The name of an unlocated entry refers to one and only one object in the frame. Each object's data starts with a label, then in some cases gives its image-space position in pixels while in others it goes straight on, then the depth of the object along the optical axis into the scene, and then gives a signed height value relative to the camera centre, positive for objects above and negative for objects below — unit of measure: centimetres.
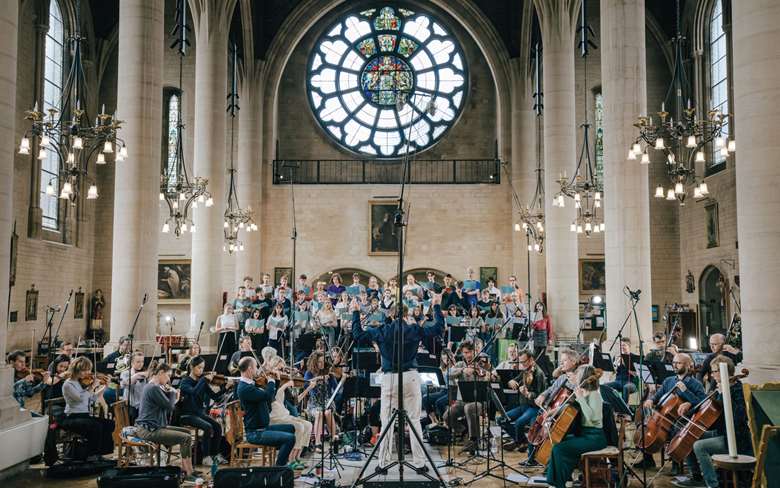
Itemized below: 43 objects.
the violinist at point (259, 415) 753 -130
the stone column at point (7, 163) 714 +137
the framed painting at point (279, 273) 2356 +80
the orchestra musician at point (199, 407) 816 -130
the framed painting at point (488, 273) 2329 +81
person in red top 1495 -67
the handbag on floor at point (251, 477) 624 -161
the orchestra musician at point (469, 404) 910 -142
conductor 784 -84
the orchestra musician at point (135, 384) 854 -107
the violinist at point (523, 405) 905 -143
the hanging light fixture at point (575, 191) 1556 +242
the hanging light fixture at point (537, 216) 1857 +225
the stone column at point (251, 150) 2298 +483
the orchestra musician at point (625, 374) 983 -112
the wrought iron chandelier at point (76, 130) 1062 +264
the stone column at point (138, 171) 1193 +218
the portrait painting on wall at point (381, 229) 2370 +229
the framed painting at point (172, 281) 2330 +51
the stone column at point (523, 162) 2255 +444
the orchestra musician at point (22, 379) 873 -106
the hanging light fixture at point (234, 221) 1909 +210
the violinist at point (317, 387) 895 -125
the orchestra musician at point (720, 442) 667 -139
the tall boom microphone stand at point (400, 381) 543 -67
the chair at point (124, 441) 761 -157
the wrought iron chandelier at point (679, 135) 1129 +270
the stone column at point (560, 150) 1658 +359
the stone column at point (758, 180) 718 +123
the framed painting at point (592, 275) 2300 +74
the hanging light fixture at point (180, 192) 1570 +239
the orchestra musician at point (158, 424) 756 -138
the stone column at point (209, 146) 1697 +377
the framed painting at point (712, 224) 1934 +205
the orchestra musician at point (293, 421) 817 -145
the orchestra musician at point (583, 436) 658 -132
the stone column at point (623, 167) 1240 +236
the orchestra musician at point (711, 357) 806 -71
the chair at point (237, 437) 764 -153
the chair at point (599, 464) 671 -162
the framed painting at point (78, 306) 2111 -30
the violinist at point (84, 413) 796 -134
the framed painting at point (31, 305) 1775 -23
